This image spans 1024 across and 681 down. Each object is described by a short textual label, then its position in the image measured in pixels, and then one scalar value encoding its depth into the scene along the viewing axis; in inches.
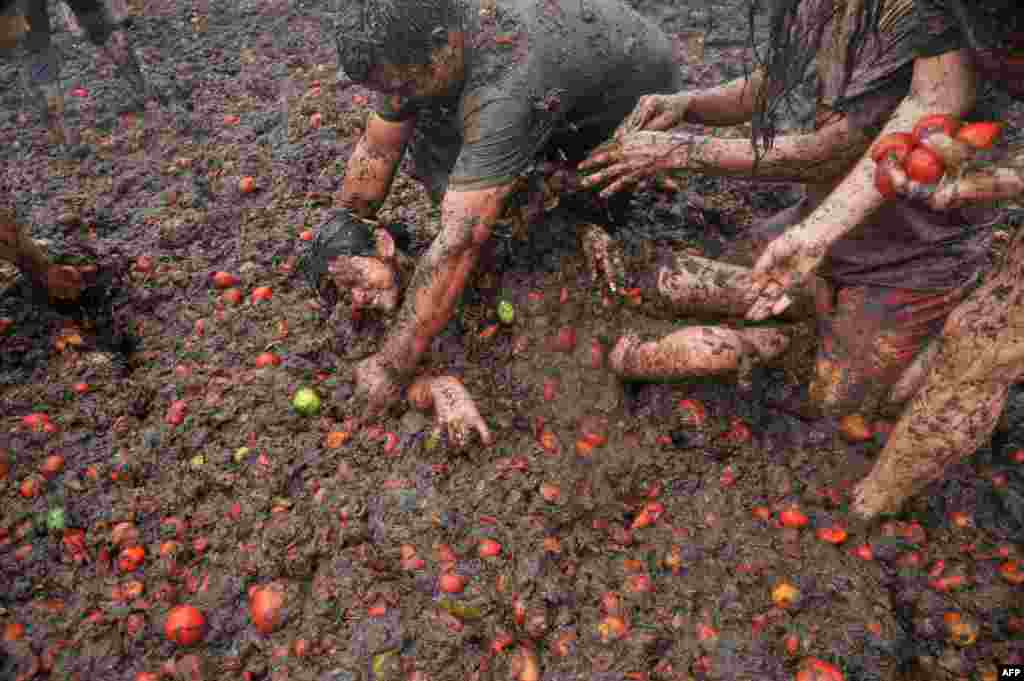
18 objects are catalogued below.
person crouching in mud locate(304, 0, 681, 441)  85.0
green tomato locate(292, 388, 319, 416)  101.0
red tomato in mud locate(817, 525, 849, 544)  84.3
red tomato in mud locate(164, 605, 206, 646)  77.9
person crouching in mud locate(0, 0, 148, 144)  163.5
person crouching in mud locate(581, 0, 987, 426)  71.8
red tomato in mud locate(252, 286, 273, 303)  120.5
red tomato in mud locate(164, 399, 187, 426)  101.3
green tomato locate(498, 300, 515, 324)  110.3
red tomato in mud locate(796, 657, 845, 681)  71.1
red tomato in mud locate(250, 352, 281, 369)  108.3
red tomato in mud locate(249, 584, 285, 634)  79.0
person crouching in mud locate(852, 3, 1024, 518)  60.2
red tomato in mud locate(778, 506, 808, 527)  86.0
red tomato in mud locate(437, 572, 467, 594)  79.6
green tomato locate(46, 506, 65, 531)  88.1
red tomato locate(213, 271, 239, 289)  123.1
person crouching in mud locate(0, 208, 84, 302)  103.8
